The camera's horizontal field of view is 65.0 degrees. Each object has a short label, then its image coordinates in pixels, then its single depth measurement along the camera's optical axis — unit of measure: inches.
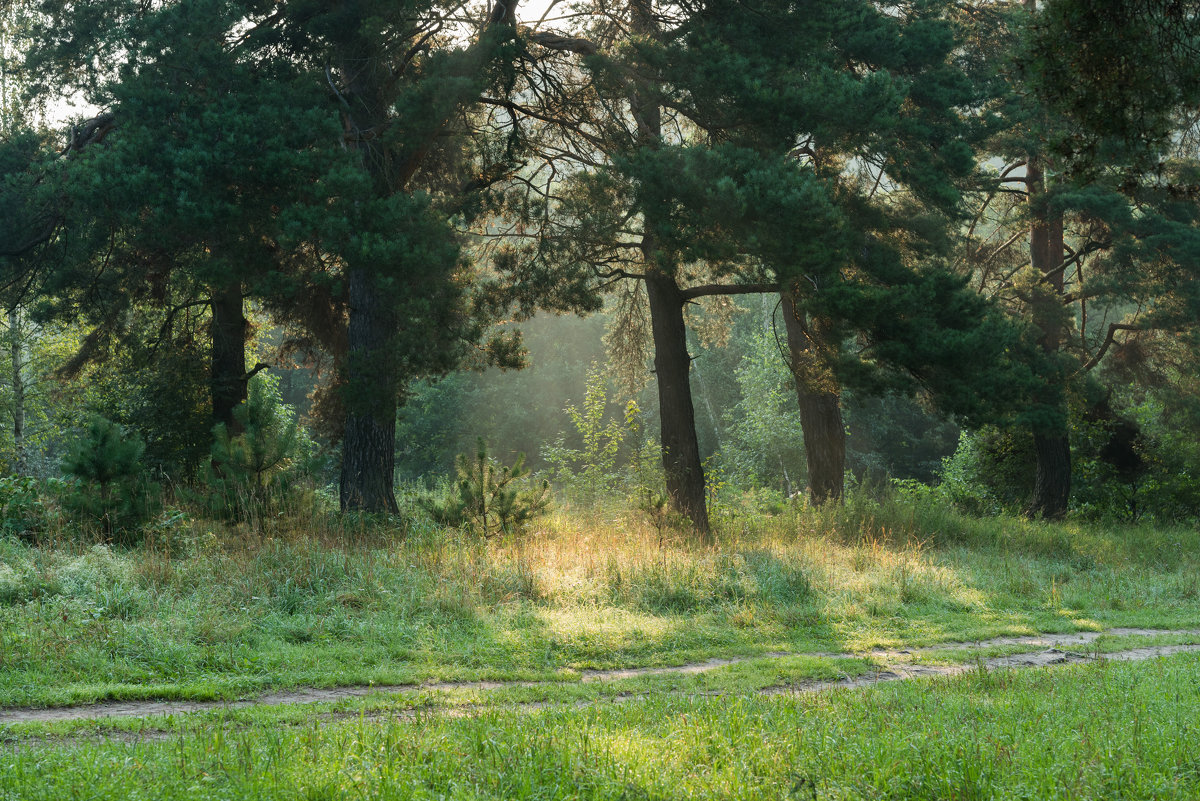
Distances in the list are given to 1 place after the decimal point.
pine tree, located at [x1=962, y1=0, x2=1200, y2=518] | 765.9
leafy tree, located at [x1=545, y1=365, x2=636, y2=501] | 830.5
